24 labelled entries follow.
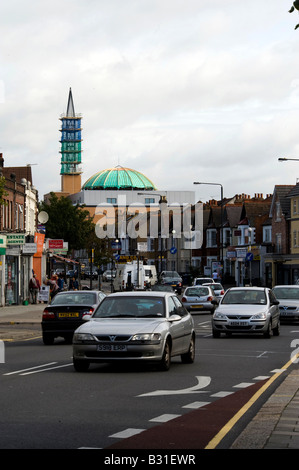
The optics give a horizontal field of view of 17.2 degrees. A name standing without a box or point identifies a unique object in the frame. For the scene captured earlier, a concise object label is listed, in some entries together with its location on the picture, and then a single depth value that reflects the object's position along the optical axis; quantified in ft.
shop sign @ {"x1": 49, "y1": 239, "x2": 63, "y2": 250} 212.02
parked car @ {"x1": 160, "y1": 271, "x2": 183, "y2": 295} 254.06
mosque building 623.24
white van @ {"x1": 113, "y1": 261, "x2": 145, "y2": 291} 229.04
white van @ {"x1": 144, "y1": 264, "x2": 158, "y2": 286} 251.39
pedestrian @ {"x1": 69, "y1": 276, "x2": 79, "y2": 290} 236.53
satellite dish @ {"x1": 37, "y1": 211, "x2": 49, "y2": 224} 221.87
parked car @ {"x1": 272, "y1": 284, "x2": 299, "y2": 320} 118.21
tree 332.19
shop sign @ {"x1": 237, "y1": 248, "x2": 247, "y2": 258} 225.80
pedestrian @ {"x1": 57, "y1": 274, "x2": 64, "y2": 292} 211.94
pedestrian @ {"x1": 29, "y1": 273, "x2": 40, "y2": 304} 185.98
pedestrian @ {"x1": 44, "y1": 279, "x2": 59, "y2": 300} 175.52
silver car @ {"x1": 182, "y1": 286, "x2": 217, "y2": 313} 146.82
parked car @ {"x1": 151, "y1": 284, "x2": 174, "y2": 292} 182.19
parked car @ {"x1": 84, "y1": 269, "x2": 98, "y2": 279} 375.49
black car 82.94
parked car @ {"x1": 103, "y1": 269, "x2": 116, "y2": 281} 369.69
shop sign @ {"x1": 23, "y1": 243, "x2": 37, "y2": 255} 183.83
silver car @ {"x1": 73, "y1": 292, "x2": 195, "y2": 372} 55.11
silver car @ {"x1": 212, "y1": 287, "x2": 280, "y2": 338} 88.22
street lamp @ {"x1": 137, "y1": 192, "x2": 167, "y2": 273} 401.74
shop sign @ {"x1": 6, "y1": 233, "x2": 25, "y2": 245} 172.55
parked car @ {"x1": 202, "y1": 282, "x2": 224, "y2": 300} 177.06
